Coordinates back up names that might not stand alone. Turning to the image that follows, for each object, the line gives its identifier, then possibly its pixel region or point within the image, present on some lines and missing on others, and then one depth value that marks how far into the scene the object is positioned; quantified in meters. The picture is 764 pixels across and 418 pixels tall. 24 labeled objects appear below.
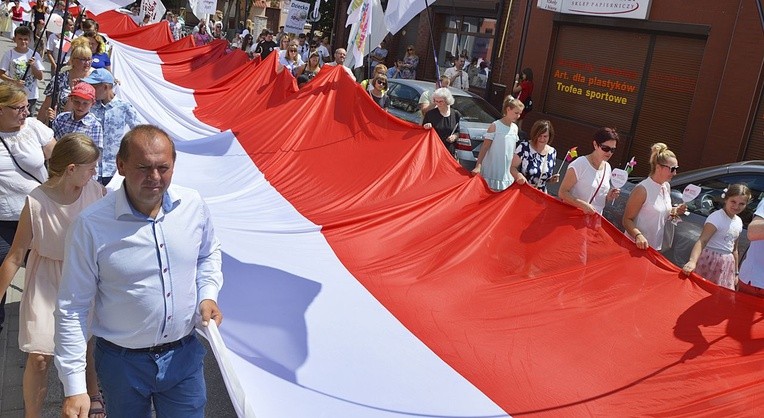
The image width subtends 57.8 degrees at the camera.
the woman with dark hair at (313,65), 13.66
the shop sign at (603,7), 13.30
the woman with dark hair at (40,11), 18.52
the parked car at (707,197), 6.09
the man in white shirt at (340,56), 12.09
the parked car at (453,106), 10.91
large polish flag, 3.67
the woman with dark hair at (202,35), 22.44
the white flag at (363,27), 10.17
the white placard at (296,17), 19.78
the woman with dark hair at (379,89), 10.18
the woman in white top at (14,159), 4.11
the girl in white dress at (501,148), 6.88
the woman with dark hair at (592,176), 5.48
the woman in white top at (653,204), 5.22
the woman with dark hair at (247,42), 23.19
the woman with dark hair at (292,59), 14.99
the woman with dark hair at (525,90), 15.16
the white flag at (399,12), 9.30
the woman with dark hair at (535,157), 6.38
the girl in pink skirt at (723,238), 4.98
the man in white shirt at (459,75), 17.08
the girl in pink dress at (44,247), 3.31
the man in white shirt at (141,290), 2.54
